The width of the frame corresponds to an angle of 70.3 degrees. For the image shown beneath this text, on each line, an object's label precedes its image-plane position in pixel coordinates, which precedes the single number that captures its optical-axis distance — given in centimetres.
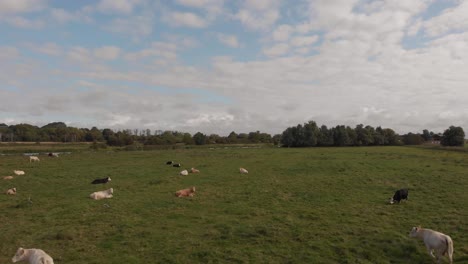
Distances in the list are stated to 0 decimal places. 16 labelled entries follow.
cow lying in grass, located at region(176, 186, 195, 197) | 1891
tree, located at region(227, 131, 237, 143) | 14132
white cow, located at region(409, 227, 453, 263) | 972
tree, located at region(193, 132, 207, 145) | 12746
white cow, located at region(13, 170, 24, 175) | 2852
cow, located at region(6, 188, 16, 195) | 1993
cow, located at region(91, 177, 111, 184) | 2387
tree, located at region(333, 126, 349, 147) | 10525
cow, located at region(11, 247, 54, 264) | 892
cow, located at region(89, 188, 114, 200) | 1841
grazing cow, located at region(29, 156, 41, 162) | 4175
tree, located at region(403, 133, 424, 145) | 12062
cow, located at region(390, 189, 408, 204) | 1773
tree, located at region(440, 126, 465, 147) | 9469
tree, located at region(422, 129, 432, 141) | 15054
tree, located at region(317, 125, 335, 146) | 10512
